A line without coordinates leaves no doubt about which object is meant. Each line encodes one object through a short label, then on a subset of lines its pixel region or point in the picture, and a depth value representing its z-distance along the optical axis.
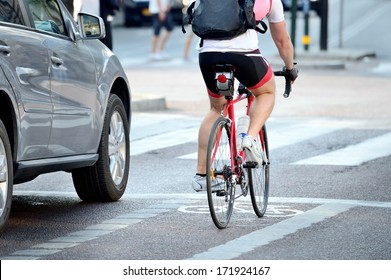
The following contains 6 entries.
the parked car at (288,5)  74.28
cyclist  14.10
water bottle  14.44
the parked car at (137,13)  70.69
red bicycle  13.85
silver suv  13.52
